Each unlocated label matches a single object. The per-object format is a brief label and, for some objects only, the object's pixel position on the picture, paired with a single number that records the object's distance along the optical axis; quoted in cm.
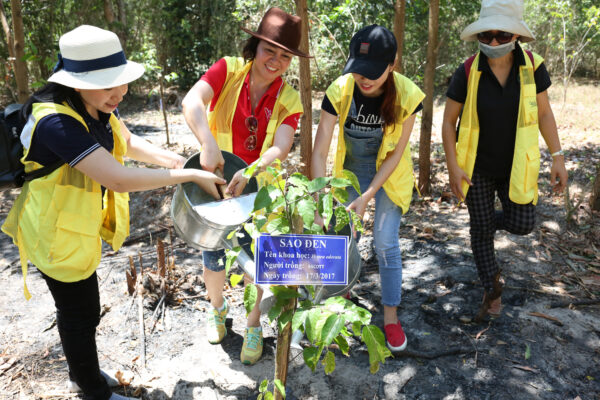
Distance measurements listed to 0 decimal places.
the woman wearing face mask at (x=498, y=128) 254
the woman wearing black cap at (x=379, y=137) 229
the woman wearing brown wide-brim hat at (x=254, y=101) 232
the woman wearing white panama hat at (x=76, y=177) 179
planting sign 151
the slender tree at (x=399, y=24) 409
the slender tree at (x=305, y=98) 364
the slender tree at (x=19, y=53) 464
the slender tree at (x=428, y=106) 439
